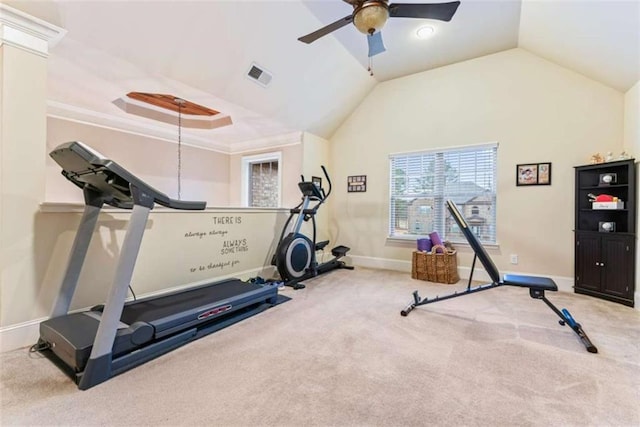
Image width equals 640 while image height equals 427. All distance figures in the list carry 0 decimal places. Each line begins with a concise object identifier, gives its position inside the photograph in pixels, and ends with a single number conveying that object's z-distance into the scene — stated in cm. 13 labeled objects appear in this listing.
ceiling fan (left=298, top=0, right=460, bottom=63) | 219
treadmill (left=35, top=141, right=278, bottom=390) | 175
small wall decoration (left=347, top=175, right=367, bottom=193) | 528
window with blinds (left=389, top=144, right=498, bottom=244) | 429
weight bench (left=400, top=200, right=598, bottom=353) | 235
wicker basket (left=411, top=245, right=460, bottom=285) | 411
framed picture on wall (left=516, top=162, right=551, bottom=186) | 383
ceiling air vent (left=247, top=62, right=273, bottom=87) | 364
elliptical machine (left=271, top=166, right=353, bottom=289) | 388
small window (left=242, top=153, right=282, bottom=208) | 564
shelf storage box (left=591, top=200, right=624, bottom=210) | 318
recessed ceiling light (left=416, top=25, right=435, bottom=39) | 360
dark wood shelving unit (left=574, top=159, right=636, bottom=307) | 307
